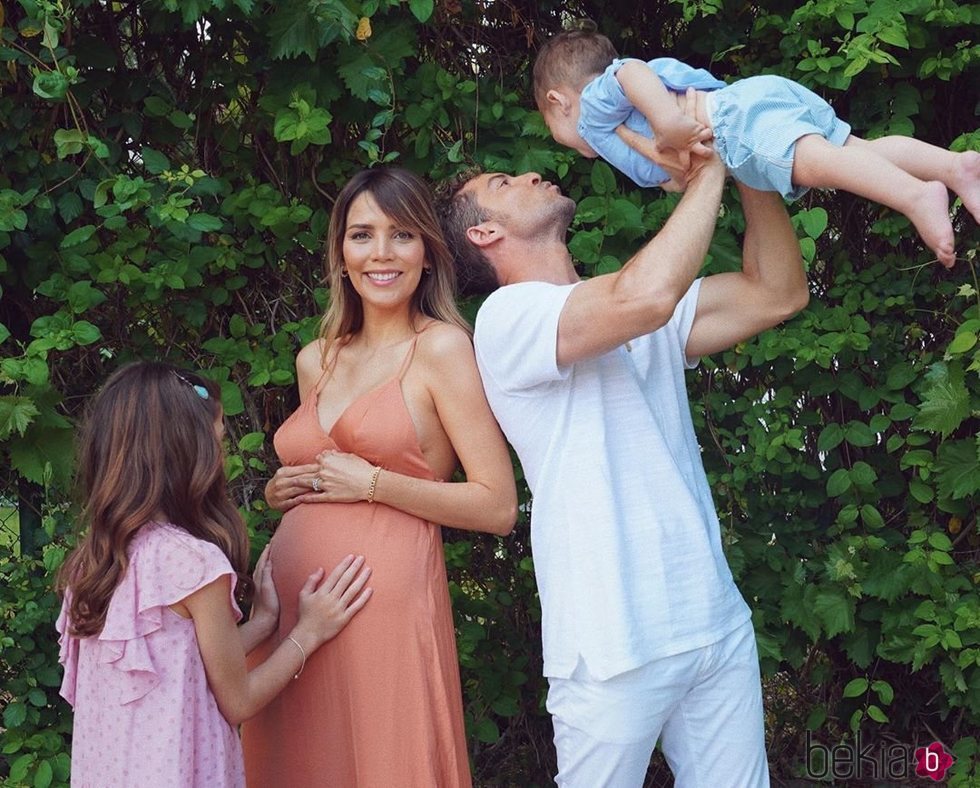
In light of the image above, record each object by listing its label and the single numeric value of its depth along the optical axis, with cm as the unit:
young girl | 222
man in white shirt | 213
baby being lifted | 208
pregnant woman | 249
